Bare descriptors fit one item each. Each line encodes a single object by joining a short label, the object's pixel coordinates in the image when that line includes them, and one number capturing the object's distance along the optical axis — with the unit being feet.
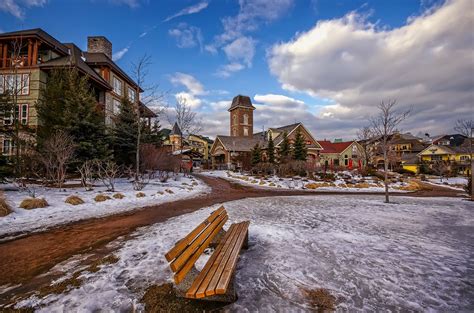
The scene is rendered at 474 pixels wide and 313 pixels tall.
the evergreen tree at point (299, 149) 105.91
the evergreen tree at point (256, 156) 113.91
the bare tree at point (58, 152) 34.99
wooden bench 7.23
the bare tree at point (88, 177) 38.01
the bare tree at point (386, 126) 36.60
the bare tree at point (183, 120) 103.86
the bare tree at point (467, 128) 84.27
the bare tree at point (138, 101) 51.42
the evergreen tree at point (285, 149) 107.45
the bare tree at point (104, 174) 37.96
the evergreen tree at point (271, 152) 113.98
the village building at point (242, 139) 142.26
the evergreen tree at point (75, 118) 44.29
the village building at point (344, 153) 160.97
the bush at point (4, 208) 21.90
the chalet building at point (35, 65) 59.93
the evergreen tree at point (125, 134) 60.49
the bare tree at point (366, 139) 143.82
